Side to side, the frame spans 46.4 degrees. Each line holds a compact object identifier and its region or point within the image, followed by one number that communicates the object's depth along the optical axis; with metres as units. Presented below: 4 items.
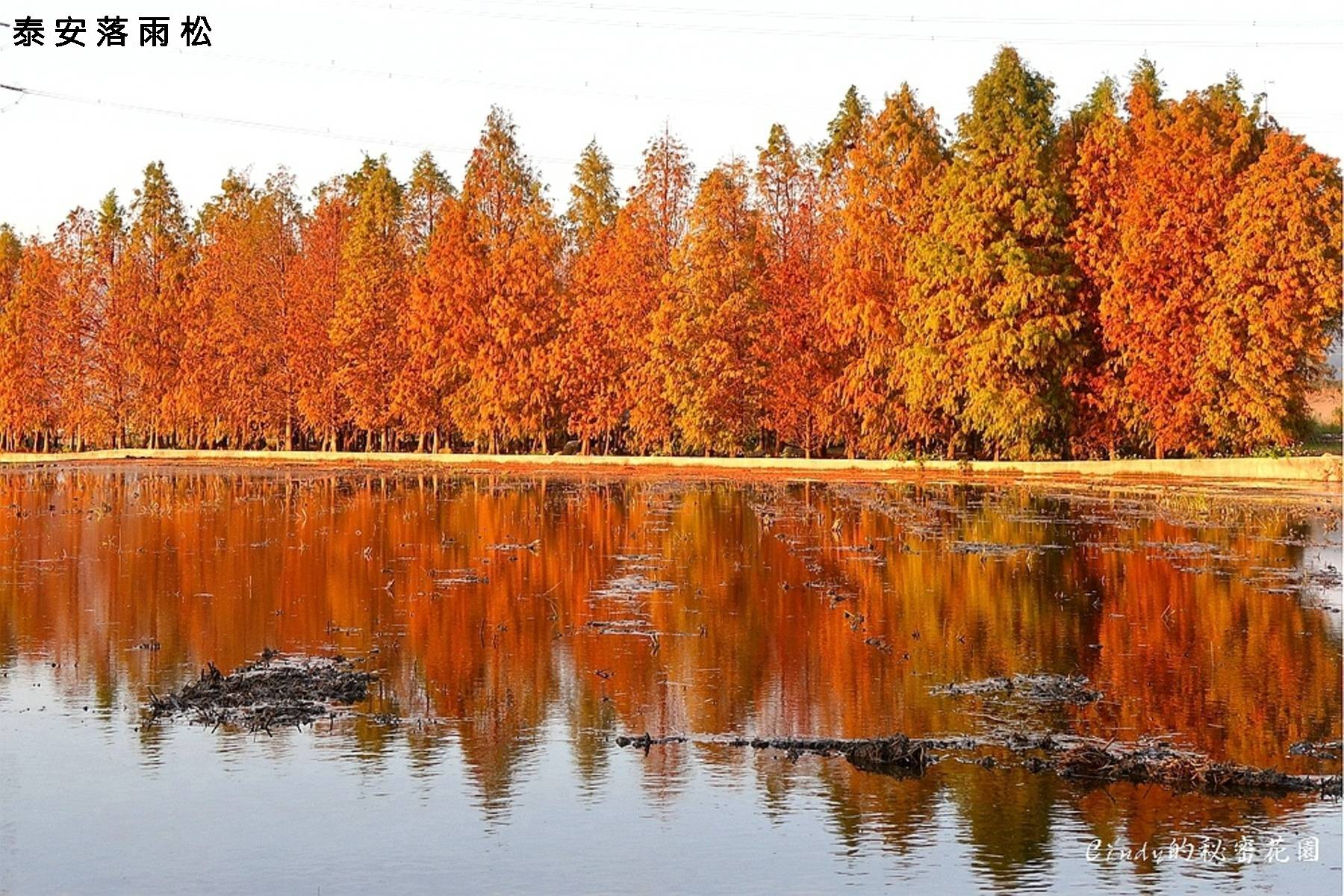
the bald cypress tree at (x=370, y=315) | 83.69
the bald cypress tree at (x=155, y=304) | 93.25
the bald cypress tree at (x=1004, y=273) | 61.12
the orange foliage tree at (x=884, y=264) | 65.75
